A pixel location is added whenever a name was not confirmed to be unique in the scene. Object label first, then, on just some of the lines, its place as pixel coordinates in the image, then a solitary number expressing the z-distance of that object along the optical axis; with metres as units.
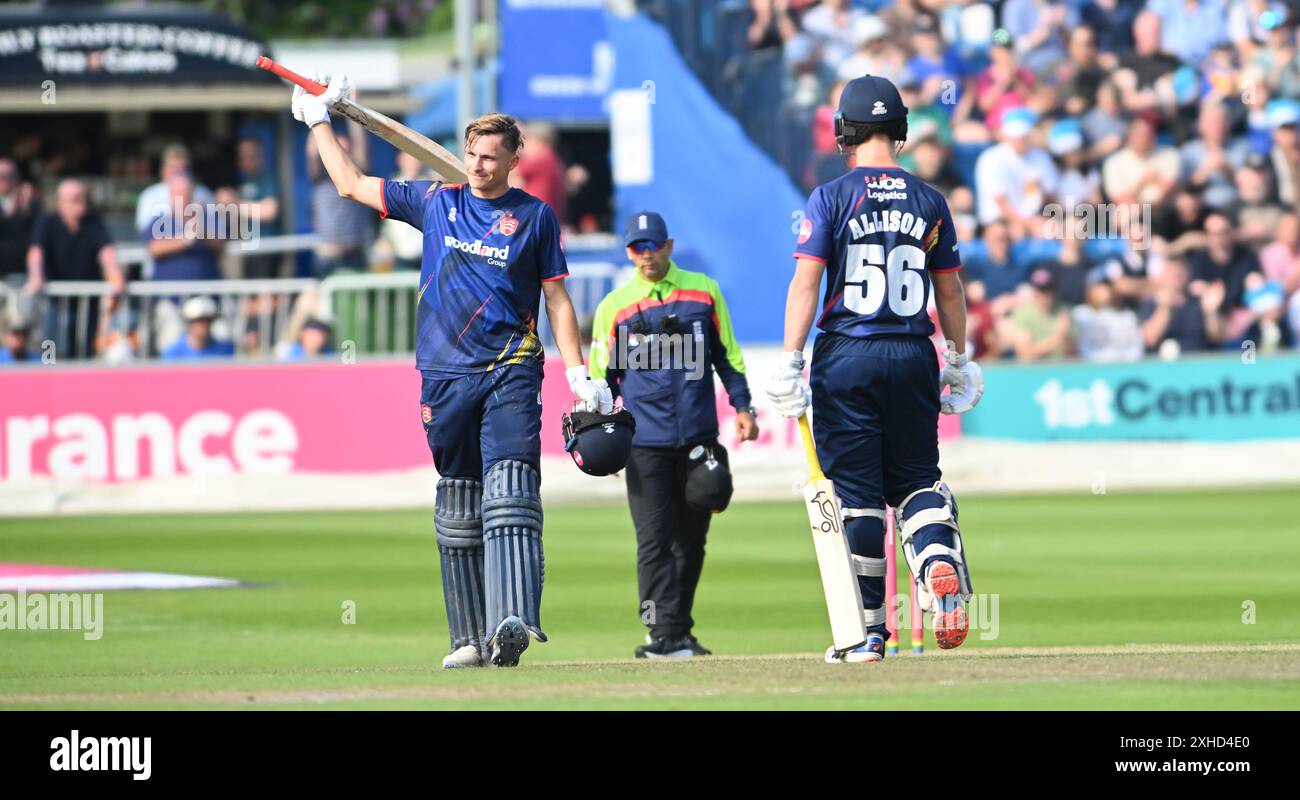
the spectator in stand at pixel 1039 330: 22.47
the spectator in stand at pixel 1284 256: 23.73
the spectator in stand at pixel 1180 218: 24.14
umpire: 11.79
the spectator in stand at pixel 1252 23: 24.95
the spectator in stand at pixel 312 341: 21.22
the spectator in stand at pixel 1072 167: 24.17
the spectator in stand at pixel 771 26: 24.52
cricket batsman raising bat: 9.32
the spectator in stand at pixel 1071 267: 23.52
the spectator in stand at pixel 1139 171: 24.28
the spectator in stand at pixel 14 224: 22.73
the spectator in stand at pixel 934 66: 24.25
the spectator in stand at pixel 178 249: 22.12
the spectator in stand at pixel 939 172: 23.30
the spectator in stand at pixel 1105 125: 24.47
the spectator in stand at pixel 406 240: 24.00
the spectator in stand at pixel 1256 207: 24.09
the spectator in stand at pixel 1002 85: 24.53
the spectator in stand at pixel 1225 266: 23.56
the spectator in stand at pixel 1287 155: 24.31
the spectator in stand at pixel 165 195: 22.62
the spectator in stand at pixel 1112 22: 25.11
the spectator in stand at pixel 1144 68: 24.78
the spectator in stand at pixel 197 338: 20.95
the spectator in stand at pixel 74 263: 21.58
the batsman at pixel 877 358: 9.11
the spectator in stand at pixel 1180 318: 23.23
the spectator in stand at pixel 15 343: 21.14
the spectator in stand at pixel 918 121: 23.36
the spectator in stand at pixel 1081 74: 24.62
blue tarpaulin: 23.86
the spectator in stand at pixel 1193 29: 25.05
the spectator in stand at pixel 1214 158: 24.41
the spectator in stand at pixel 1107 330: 23.00
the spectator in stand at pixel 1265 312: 23.23
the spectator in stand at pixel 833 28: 24.39
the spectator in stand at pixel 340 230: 23.83
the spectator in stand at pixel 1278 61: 24.84
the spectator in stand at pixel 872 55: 24.17
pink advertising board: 19.97
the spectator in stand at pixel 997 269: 23.39
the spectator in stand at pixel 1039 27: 24.89
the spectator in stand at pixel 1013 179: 23.92
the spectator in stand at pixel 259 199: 24.41
